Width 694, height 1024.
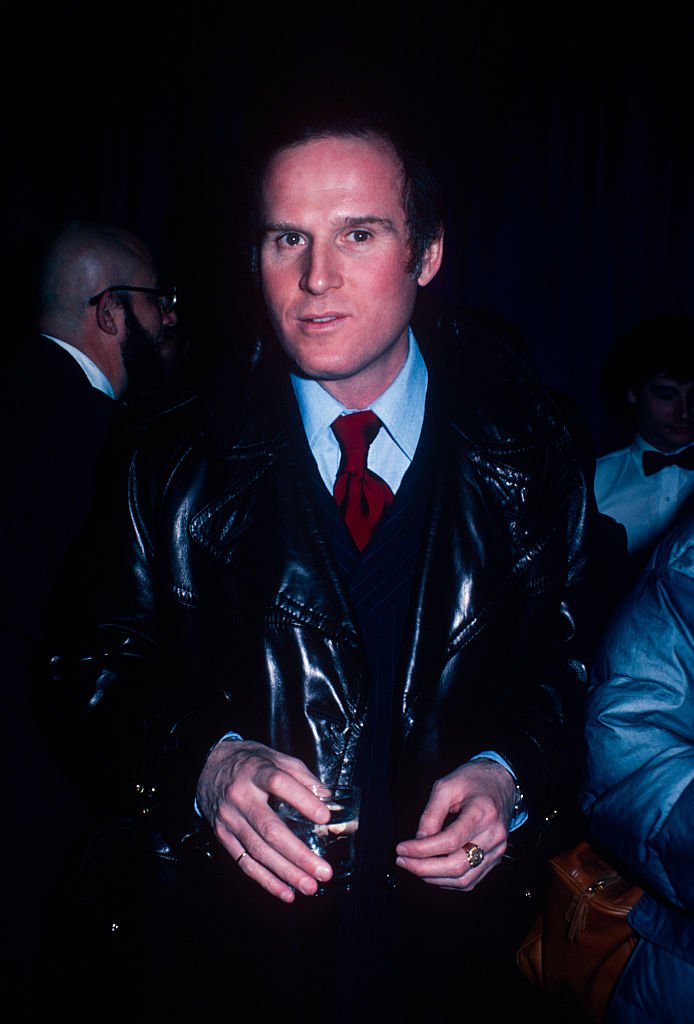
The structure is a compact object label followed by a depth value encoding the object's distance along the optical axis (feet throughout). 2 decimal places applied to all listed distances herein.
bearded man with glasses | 5.76
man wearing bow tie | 12.58
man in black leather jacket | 4.05
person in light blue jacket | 3.51
